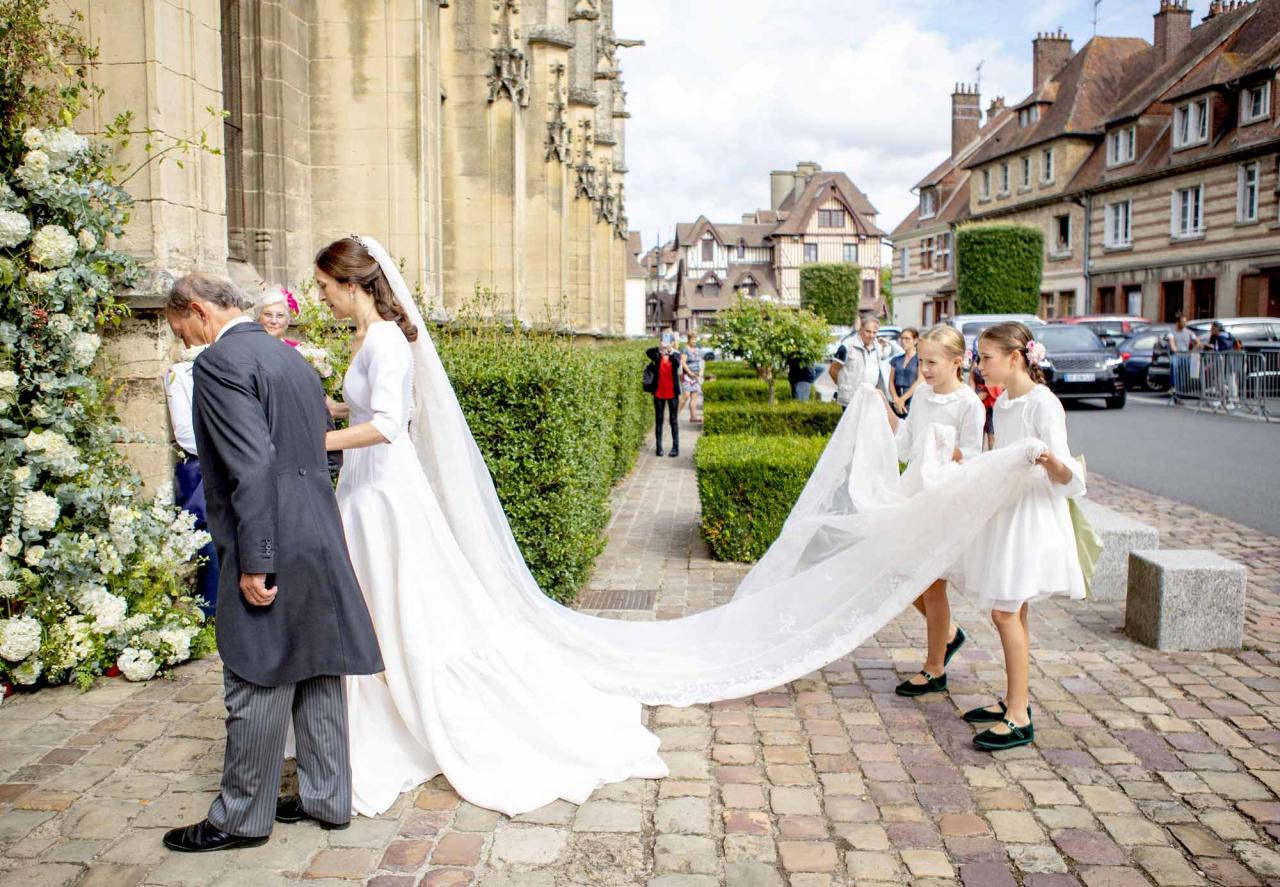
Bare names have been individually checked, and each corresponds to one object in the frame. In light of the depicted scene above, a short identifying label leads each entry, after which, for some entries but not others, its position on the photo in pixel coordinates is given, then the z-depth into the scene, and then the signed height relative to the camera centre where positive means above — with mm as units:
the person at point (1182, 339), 25967 +497
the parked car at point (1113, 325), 30406 +1031
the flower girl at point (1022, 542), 4699 -843
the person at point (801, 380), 16562 -381
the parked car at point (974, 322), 24391 +866
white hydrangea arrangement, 5254 -578
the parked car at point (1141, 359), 27516 -16
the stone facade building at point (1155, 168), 35938 +7871
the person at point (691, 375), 22692 -442
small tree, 15297 +311
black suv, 23016 -201
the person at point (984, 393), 12094 -411
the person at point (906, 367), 12406 -125
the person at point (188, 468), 6039 -698
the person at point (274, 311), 6199 +250
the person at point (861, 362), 12141 -64
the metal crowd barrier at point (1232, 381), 20453 -448
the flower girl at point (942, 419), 5383 -321
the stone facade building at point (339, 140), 6129 +1967
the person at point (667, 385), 16188 -464
